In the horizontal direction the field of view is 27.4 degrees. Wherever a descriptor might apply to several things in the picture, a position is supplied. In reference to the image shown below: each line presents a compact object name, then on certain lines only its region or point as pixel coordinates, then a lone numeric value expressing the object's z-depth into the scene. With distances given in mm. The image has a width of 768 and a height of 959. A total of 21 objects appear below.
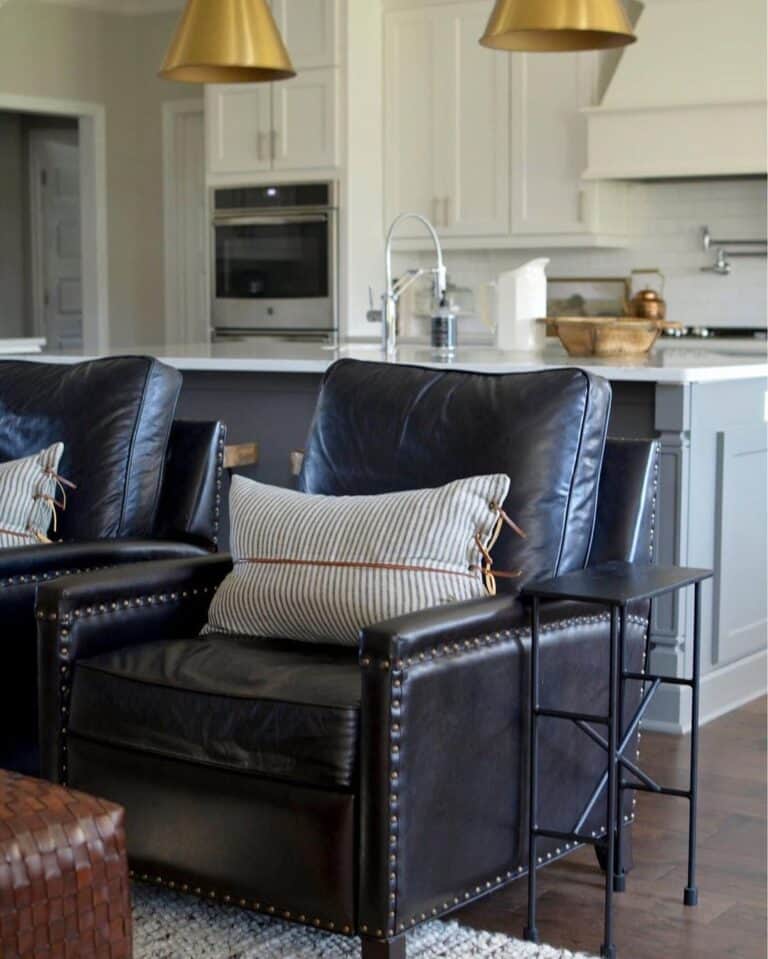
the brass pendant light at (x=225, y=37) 4250
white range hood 6477
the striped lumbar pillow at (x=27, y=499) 3215
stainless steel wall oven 7387
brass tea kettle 6516
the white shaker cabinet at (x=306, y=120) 7281
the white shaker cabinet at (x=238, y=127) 7484
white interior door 10016
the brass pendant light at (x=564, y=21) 3846
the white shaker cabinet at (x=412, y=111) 7352
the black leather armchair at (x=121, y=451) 3305
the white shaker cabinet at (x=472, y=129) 7191
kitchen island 3957
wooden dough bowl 4406
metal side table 2488
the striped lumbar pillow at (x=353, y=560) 2639
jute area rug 2508
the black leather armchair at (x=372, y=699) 2303
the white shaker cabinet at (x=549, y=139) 6988
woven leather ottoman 1875
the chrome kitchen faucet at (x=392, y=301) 4965
